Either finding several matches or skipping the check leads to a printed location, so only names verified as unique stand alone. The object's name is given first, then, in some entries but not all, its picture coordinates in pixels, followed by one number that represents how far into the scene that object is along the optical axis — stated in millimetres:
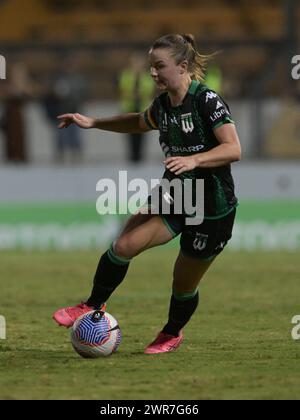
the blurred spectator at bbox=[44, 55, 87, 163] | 17094
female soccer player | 6887
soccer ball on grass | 7012
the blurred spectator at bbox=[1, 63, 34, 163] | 17109
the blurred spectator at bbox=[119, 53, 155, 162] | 17234
